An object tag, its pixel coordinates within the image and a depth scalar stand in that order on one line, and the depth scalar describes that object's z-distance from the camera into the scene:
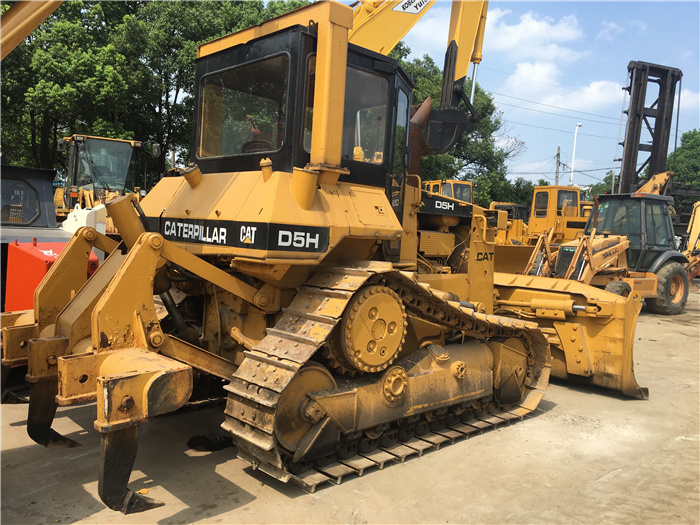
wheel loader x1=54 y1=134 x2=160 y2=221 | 13.77
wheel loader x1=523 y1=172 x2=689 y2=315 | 11.64
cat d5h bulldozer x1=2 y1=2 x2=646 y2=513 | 3.67
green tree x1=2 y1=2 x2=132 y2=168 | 18.56
